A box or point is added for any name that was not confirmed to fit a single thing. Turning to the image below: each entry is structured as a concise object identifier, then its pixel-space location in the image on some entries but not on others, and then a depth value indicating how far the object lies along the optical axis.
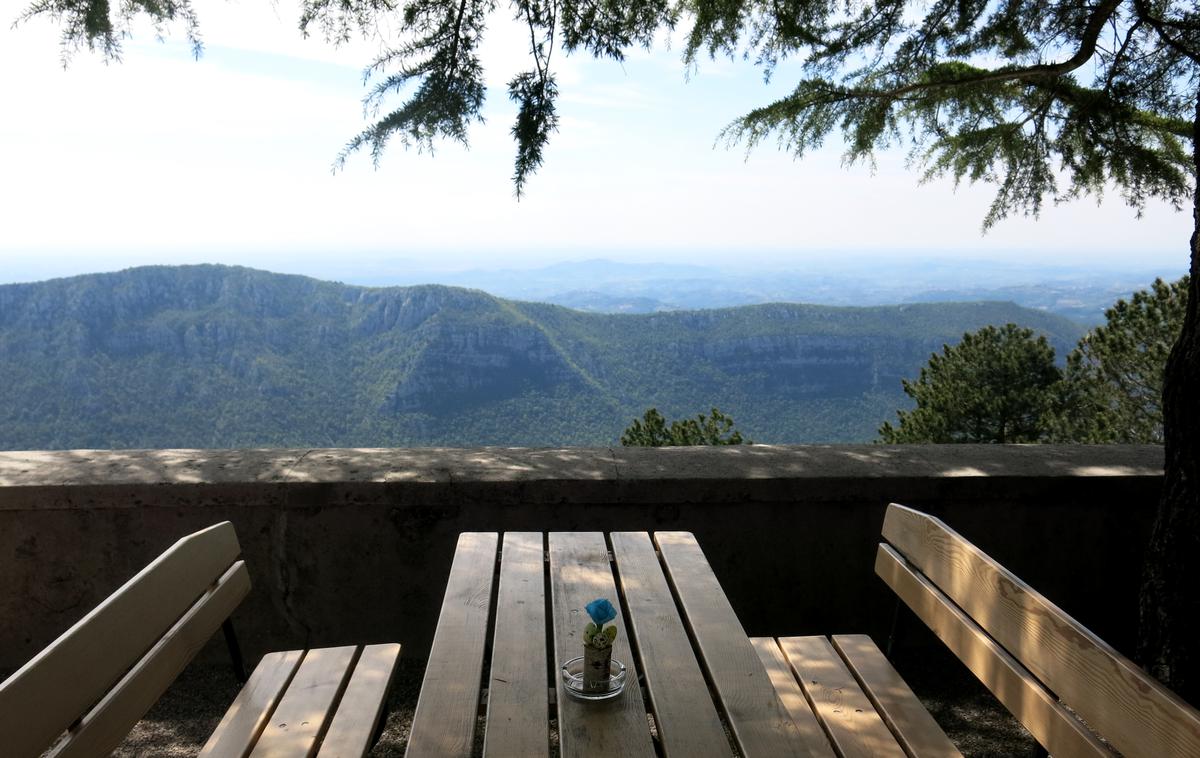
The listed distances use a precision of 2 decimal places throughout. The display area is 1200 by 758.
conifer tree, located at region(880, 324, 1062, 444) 12.06
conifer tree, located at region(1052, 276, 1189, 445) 9.36
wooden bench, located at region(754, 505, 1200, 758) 1.34
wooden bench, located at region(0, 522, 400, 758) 1.37
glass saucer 1.57
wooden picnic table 1.46
